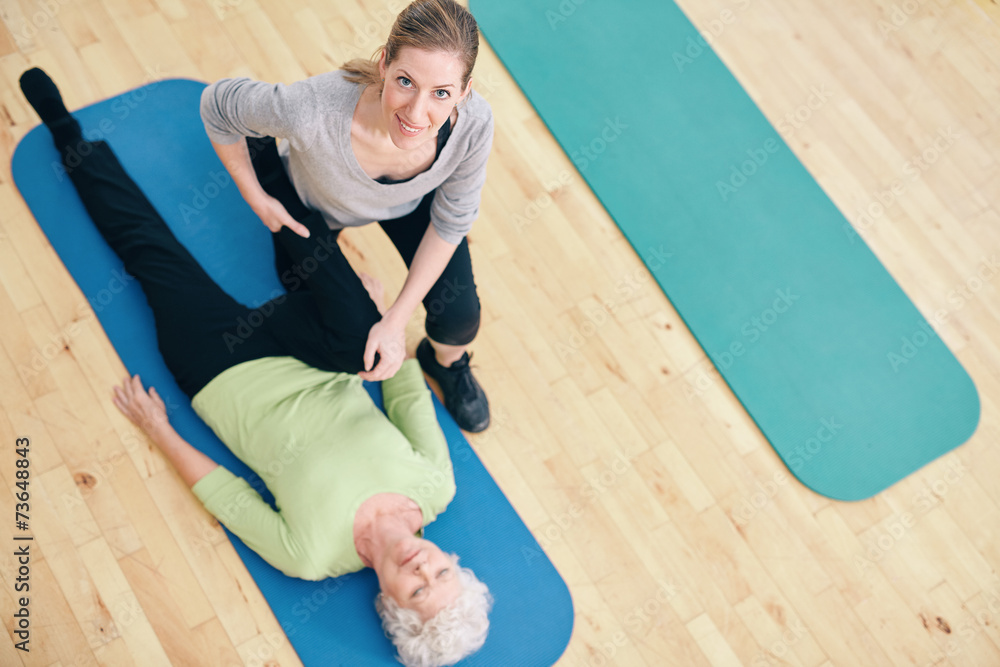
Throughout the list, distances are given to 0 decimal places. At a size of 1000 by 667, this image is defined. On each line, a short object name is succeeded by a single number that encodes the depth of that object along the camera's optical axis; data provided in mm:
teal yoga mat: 2480
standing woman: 1387
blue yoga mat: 2041
